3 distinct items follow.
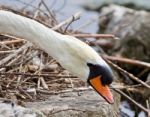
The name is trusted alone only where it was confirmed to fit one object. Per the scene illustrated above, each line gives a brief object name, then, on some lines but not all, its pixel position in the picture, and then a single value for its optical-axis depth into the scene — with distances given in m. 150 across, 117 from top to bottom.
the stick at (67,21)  11.50
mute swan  9.04
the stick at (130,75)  11.08
